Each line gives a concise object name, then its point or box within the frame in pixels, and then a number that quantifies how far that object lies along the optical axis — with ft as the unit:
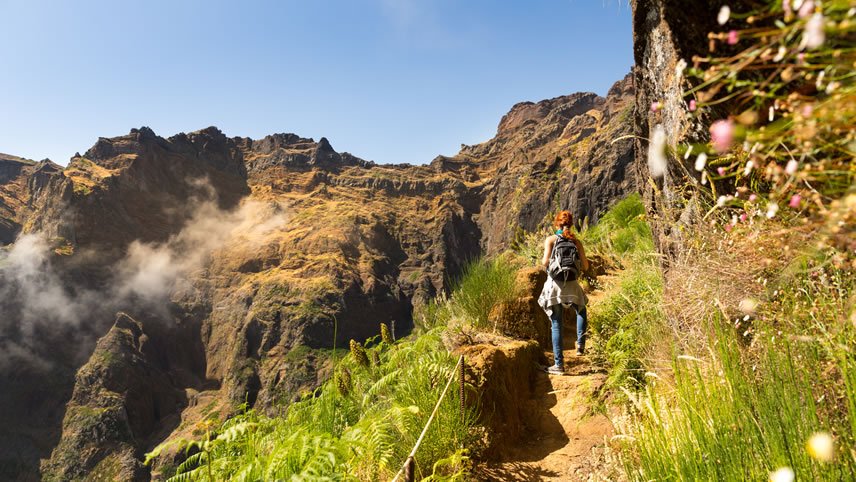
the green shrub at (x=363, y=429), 7.88
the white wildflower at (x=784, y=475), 2.92
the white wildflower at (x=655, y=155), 10.77
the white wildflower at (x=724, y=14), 2.35
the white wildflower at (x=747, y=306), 6.18
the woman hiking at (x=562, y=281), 16.78
